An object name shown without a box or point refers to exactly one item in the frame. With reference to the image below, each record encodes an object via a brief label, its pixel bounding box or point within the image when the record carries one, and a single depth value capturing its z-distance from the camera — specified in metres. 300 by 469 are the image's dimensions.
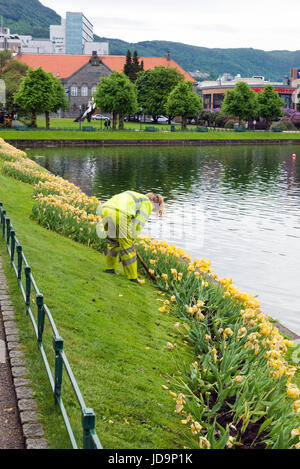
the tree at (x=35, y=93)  74.00
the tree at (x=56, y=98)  76.50
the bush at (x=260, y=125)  114.88
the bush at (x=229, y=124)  105.75
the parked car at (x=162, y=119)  114.94
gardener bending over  9.83
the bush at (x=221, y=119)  110.90
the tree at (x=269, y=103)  100.81
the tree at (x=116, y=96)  81.69
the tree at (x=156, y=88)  101.19
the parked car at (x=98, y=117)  107.81
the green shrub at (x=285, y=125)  110.44
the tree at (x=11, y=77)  80.25
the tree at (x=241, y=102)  96.25
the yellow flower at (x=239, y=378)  6.10
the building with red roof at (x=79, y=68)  118.56
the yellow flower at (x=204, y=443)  5.19
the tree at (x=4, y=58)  94.50
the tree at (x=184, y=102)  88.69
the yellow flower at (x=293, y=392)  6.05
